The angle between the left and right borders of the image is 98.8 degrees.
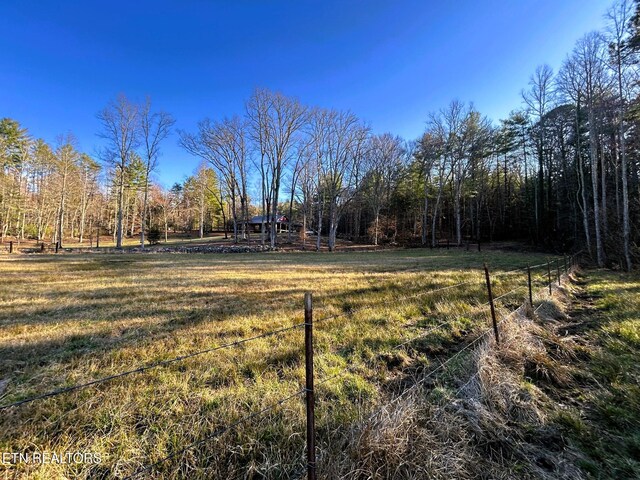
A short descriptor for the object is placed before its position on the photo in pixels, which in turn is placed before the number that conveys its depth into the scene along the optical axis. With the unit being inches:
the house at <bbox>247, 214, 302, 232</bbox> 2148.4
